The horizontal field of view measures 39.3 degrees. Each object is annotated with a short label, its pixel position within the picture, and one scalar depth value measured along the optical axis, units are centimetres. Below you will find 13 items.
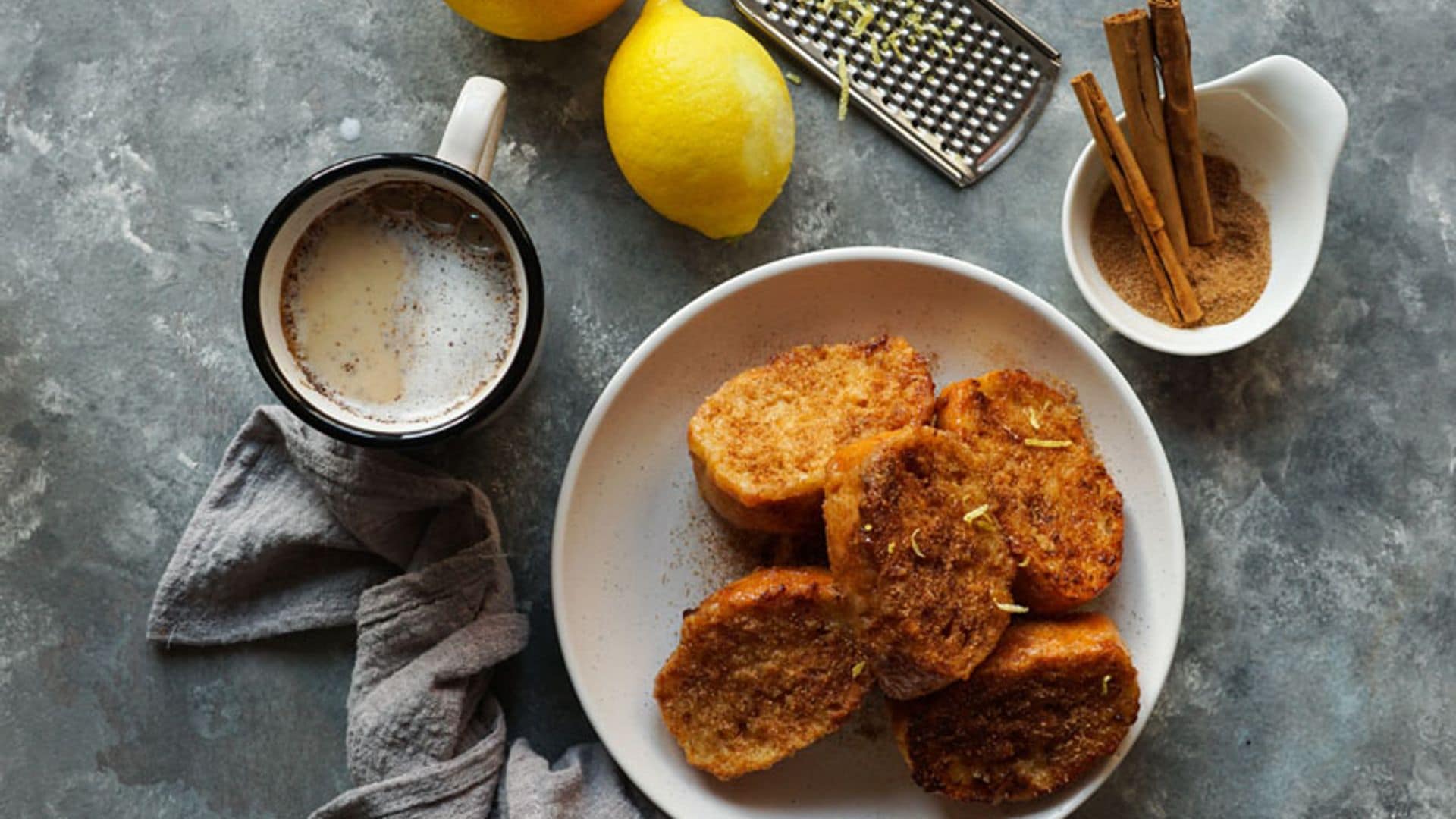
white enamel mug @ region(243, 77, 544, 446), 59
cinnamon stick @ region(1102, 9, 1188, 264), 63
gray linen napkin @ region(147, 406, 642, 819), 64
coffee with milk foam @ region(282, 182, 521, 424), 61
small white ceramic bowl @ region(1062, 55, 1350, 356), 65
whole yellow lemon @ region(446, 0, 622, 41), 62
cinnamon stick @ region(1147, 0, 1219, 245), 63
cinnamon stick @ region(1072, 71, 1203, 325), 64
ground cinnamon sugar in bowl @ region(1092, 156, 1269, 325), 66
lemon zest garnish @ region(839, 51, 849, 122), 66
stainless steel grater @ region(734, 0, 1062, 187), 66
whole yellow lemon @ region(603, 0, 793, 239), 62
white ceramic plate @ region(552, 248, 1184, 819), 64
